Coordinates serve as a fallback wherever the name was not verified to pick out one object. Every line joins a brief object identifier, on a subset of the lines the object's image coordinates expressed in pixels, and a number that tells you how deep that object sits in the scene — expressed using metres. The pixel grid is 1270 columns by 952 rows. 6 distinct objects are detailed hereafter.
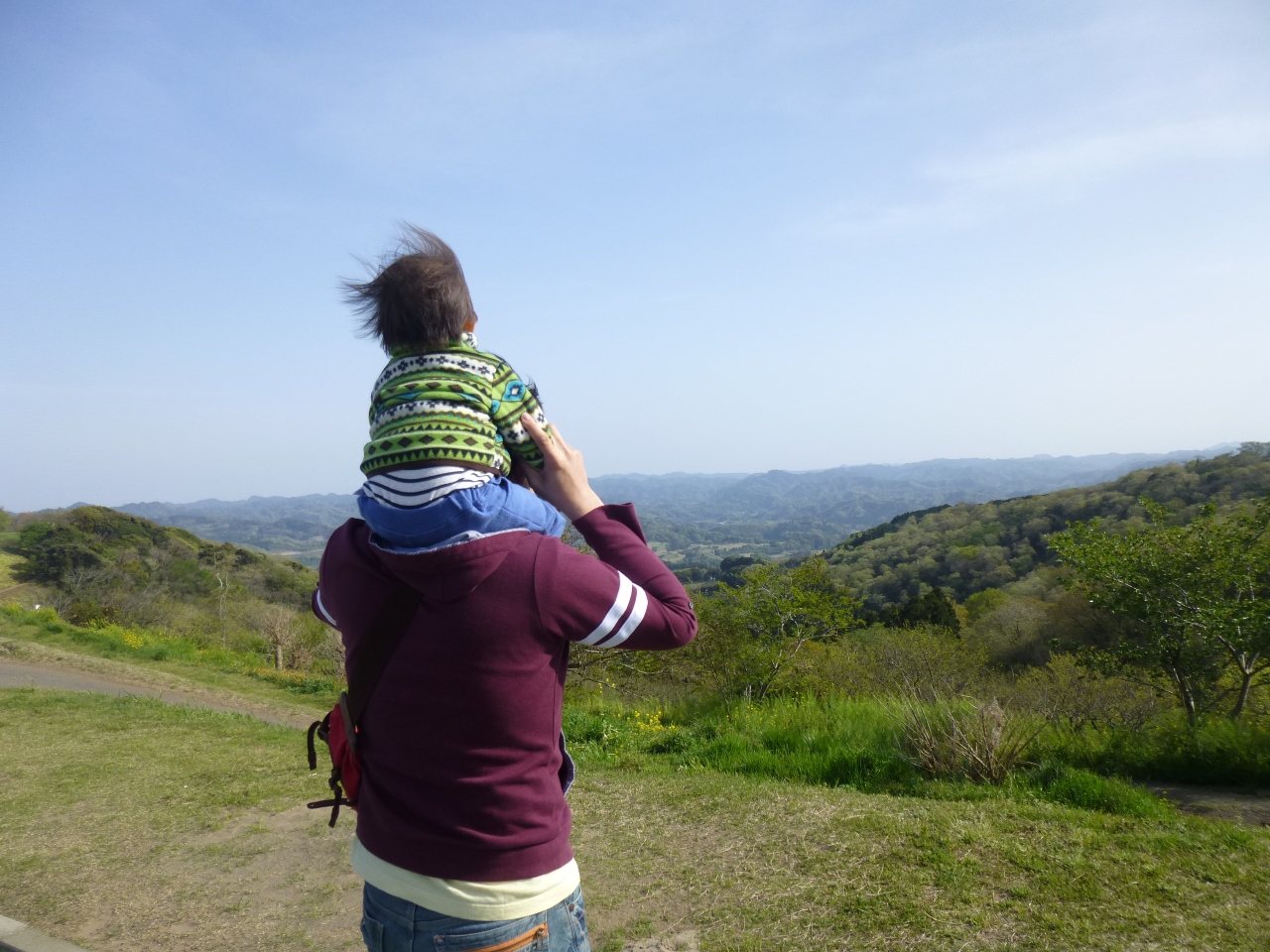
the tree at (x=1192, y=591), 8.46
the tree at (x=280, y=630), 18.05
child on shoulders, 1.13
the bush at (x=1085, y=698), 7.62
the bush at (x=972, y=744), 4.85
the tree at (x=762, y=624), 13.77
